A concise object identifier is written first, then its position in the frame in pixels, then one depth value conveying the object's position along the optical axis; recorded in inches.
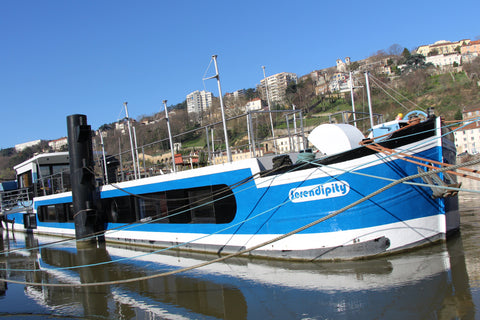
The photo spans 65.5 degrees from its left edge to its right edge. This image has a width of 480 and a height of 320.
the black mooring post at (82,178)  533.6
